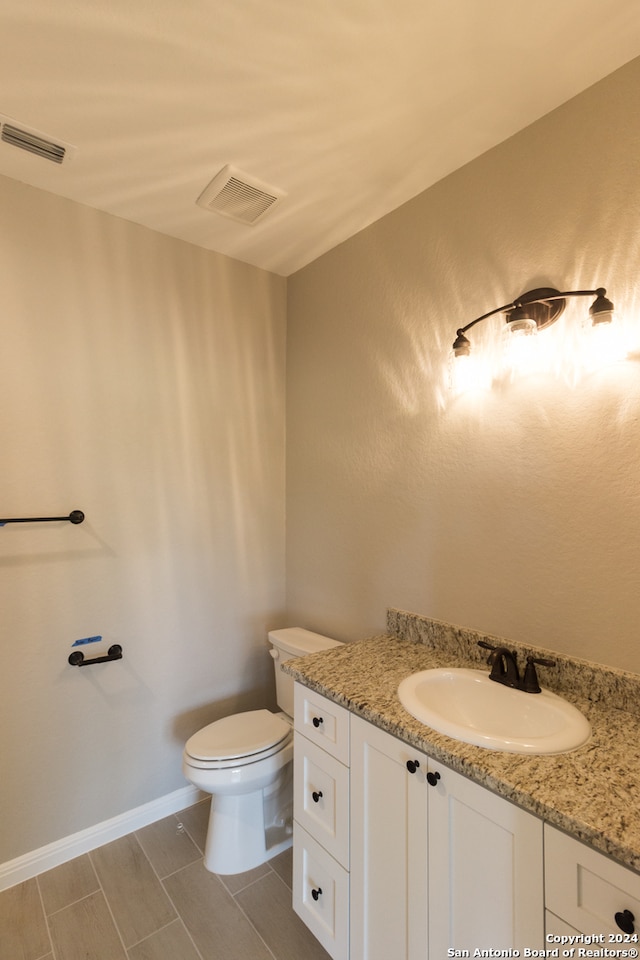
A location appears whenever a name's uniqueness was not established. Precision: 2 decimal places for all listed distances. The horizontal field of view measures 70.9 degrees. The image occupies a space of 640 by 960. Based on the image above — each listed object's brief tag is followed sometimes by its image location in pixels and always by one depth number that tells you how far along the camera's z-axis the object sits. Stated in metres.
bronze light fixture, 1.32
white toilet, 1.67
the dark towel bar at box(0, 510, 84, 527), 1.71
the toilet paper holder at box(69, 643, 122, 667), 1.77
